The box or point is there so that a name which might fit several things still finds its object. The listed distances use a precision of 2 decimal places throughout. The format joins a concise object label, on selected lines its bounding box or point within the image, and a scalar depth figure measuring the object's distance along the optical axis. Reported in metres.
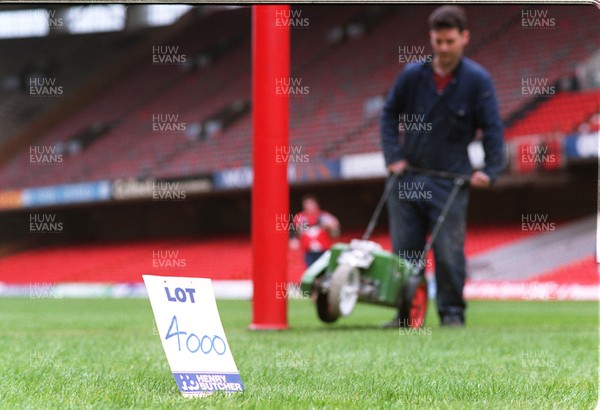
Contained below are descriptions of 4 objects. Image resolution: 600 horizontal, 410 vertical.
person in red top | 26.50
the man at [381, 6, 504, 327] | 12.26
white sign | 5.61
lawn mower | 11.78
